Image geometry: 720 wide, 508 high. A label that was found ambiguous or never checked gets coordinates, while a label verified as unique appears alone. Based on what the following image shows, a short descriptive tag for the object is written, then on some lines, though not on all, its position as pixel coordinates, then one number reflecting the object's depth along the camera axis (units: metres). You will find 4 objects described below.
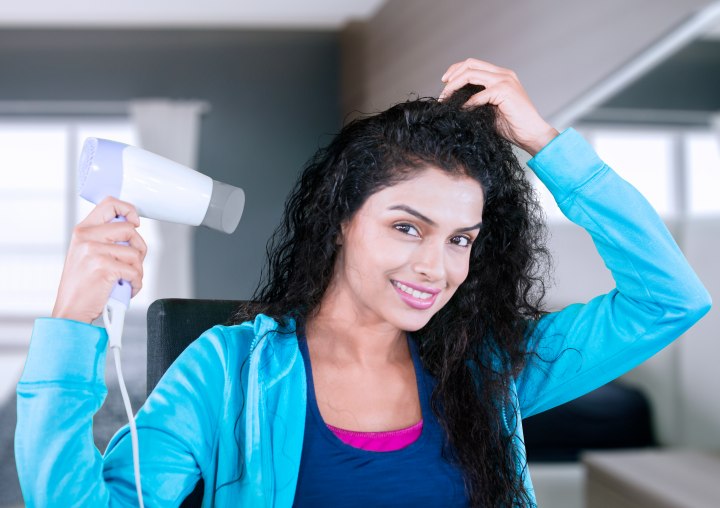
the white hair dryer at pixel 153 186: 0.92
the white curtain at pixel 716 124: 1.60
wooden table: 1.70
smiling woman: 1.02
